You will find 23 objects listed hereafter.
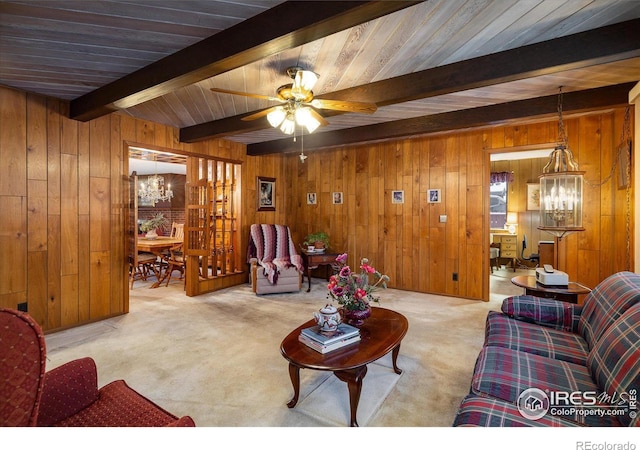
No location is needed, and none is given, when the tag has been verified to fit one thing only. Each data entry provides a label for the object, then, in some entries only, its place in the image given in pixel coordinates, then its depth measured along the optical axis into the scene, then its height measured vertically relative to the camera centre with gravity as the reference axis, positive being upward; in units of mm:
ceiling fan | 2447 +944
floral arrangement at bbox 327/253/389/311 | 2281 -521
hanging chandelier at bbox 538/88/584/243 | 2674 +227
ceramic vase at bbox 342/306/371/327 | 2303 -721
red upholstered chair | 787 -668
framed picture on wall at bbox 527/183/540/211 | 6926 +545
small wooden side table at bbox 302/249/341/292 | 5180 -656
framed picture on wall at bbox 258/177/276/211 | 5781 +504
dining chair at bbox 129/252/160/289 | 5344 -942
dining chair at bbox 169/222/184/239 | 6795 -252
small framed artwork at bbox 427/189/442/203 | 4725 +374
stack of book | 1911 -758
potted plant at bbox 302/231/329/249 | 5436 -359
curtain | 7062 +997
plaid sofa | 1245 -768
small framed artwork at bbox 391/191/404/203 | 5062 +390
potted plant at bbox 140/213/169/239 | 6800 -123
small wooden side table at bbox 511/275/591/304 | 2532 -589
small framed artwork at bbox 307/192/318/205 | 5996 +428
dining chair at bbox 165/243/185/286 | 5396 -683
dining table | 5328 -462
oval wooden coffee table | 1758 -815
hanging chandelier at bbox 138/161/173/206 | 6992 +668
